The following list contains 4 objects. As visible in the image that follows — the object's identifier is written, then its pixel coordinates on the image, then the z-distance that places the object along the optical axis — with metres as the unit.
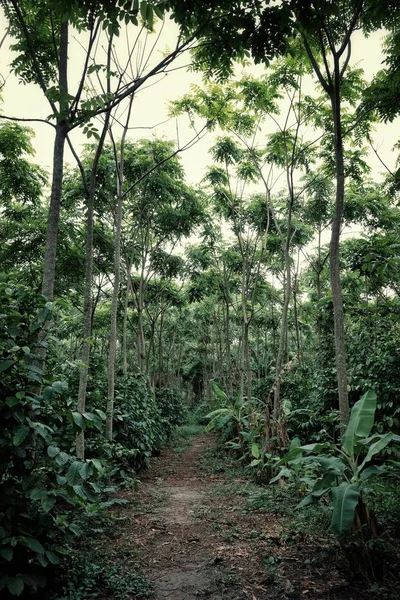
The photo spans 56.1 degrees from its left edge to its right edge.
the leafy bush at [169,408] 15.00
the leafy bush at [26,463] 2.74
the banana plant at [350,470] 3.05
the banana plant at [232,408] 8.10
